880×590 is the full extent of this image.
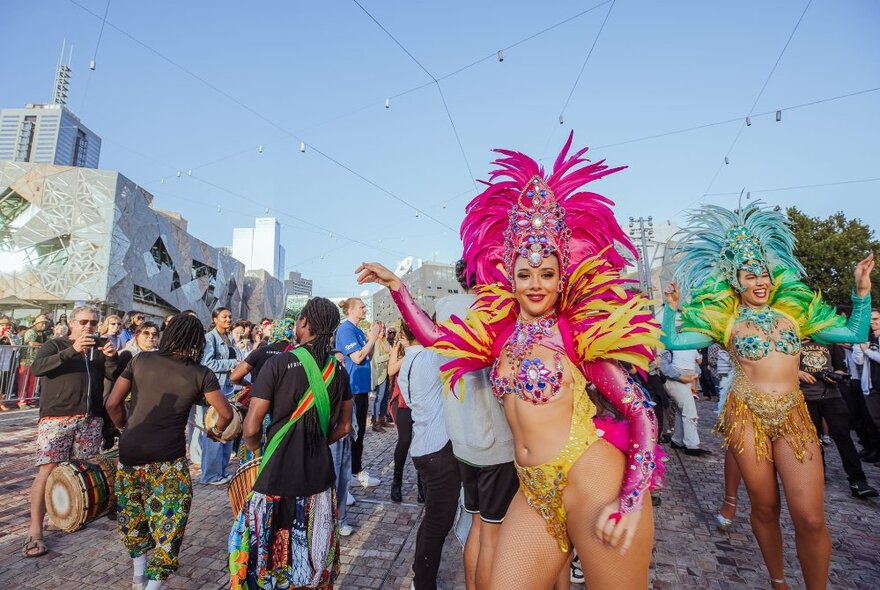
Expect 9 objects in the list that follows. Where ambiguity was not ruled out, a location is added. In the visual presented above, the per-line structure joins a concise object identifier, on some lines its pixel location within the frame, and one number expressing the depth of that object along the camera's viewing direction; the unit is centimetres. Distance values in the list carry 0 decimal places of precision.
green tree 1870
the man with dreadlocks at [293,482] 243
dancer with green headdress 268
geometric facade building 2442
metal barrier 989
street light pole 1873
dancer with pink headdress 164
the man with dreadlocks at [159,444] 288
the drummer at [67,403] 356
